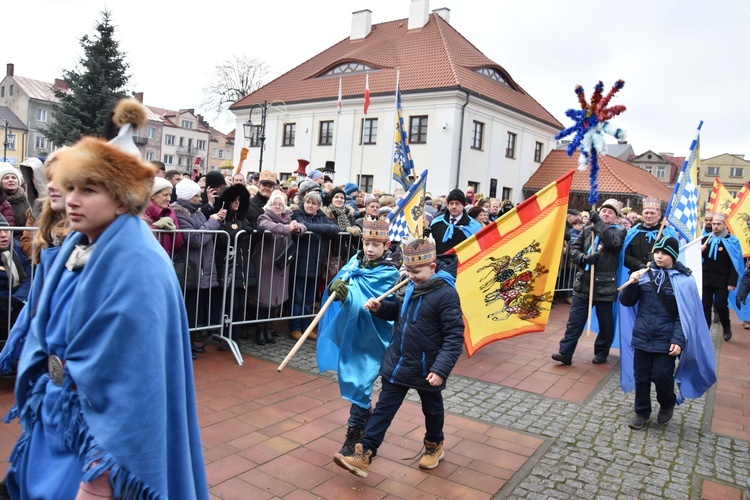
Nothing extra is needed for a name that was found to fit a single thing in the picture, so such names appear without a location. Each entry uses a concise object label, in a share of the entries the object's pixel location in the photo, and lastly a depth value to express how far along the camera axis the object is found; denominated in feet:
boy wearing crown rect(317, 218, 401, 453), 13.87
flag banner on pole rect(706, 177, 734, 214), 38.47
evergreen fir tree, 87.20
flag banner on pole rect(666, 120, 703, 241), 22.20
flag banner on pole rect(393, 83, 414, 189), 33.99
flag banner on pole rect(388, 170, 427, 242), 20.76
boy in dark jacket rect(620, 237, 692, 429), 17.06
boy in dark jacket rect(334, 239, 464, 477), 12.70
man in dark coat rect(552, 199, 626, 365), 23.50
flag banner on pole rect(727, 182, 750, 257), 36.50
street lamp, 74.87
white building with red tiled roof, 99.19
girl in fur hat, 6.01
